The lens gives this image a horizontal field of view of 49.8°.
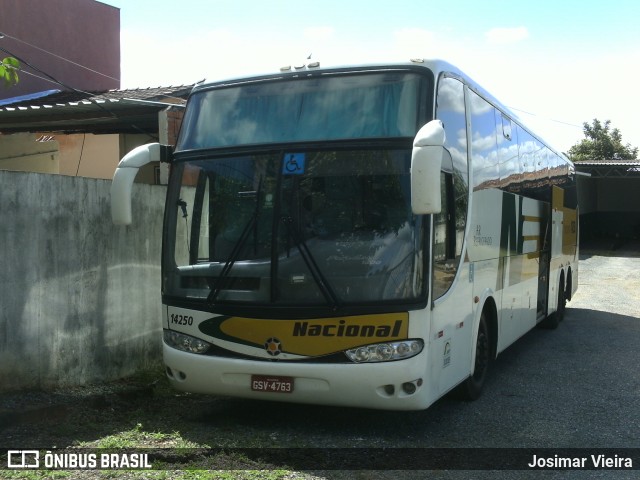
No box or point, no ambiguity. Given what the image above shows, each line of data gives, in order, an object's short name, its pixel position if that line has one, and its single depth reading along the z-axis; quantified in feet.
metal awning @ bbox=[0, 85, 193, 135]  33.78
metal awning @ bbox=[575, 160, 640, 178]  110.63
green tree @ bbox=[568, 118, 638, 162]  188.44
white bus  17.98
